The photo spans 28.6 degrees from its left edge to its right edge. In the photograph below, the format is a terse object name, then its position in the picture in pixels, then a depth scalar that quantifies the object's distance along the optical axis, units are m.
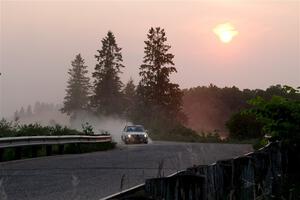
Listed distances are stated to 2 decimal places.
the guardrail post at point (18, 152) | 19.72
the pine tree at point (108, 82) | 99.88
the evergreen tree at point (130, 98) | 105.47
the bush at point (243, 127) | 48.46
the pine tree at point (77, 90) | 121.06
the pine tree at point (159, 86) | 95.19
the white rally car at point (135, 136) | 42.56
